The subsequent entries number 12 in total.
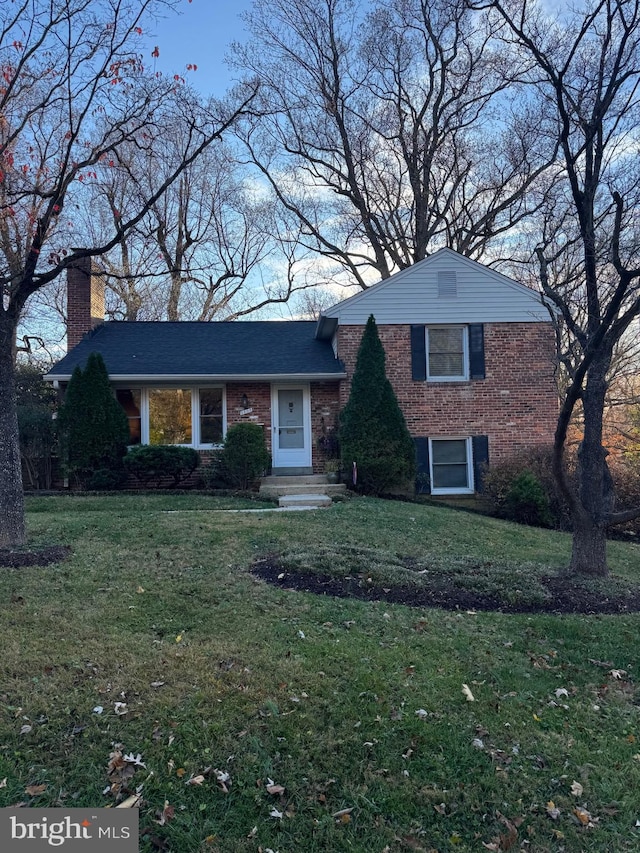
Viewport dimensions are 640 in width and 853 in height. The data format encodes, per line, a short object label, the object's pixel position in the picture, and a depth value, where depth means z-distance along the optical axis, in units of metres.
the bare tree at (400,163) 22.47
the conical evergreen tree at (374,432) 12.55
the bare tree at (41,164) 6.71
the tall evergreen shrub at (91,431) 12.59
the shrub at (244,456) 12.77
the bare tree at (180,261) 25.27
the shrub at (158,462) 12.59
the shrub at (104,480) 12.48
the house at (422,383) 13.87
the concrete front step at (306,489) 12.41
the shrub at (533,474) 11.94
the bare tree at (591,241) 6.08
